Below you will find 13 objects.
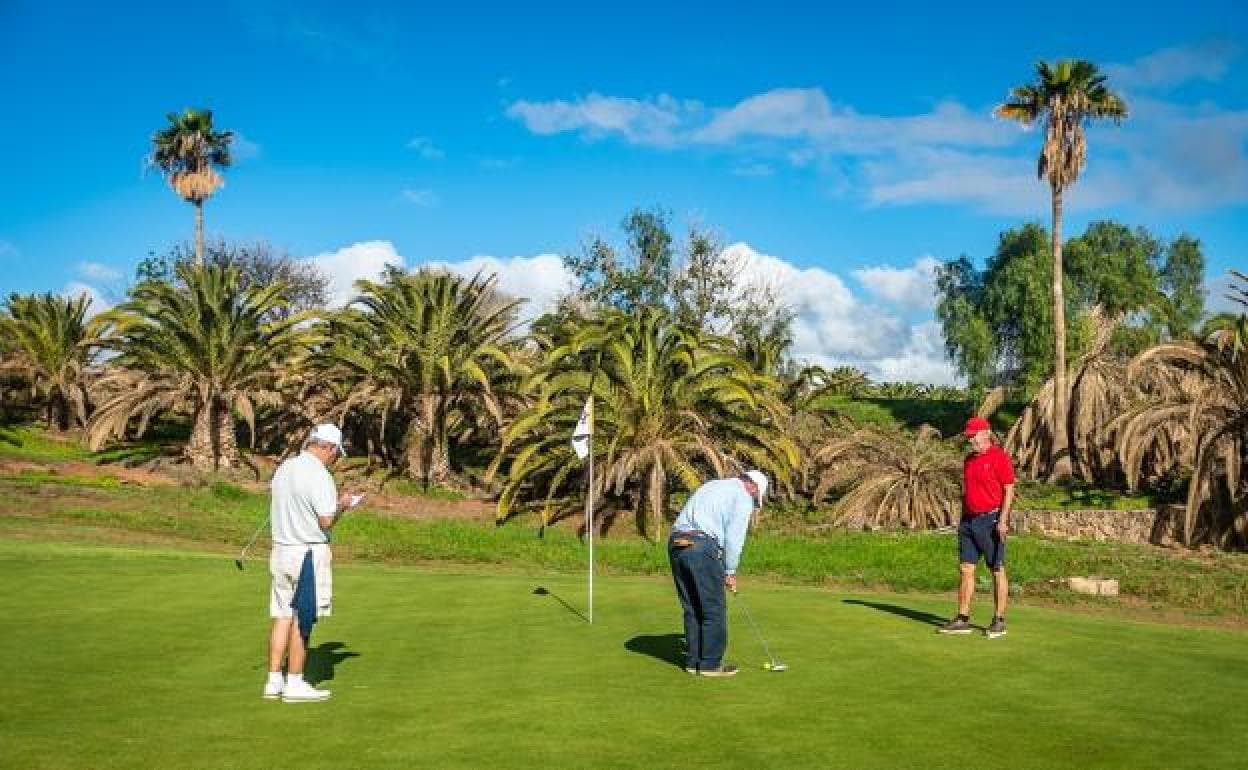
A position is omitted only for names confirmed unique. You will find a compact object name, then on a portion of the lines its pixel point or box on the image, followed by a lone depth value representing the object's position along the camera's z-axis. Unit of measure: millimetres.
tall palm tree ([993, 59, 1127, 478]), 44594
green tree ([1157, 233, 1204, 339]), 97125
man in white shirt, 9695
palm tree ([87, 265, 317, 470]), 36062
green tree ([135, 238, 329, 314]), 81750
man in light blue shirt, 10828
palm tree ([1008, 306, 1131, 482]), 40094
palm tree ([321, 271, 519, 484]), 35875
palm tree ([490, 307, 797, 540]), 30812
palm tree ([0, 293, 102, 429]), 43875
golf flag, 14380
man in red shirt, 13445
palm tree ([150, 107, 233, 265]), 60719
